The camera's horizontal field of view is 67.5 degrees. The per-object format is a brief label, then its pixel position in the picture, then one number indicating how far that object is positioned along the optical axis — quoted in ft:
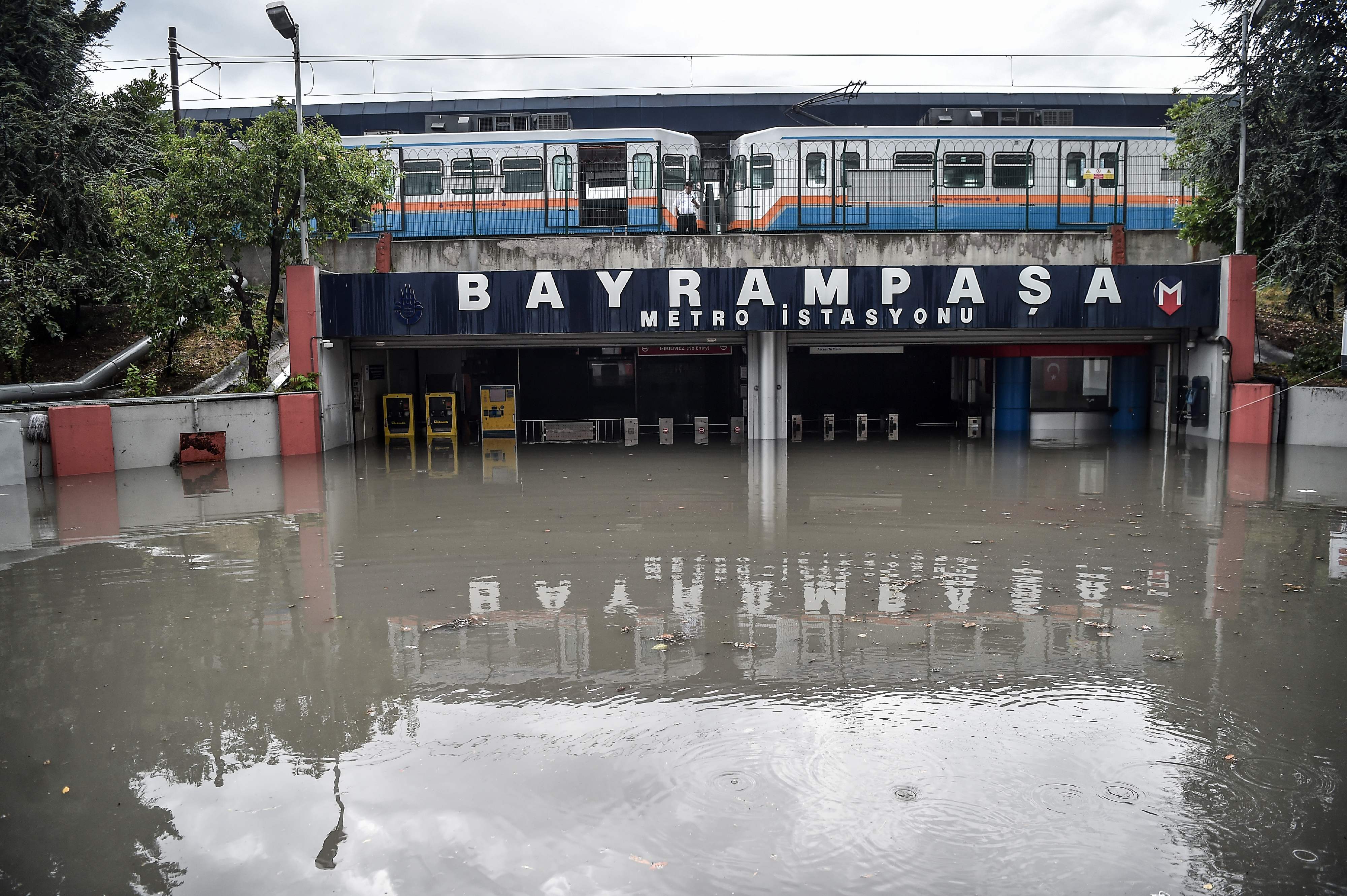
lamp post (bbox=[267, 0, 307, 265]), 65.21
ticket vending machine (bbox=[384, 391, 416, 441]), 82.58
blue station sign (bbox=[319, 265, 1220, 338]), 71.05
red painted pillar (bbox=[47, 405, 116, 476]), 59.31
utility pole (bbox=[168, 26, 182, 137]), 94.07
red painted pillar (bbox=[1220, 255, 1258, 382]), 69.97
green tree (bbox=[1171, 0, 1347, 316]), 65.62
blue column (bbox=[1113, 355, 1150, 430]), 82.28
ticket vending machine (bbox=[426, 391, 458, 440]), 83.61
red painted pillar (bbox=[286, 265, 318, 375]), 71.00
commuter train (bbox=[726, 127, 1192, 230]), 79.05
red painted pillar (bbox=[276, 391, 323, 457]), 68.39
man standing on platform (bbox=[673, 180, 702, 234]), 80.28
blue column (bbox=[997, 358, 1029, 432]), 81.71
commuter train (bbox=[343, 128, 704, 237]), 79.30
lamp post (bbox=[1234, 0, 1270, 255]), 66.08
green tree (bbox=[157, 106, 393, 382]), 68.90
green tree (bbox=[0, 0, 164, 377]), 67.26
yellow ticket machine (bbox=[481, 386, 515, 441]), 84.74
